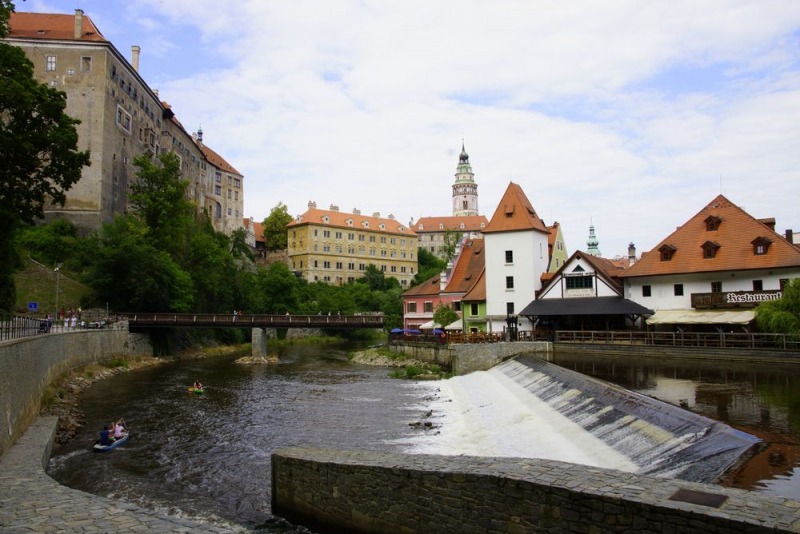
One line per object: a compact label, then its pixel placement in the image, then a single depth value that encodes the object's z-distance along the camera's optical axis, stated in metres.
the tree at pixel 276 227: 122.00
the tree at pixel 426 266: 116.62
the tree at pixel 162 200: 60.50
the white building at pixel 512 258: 46.03
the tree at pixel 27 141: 22.78
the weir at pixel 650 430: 11.38
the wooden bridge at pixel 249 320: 51.84
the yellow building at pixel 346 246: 113.50
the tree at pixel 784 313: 29.08
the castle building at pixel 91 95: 59.62
